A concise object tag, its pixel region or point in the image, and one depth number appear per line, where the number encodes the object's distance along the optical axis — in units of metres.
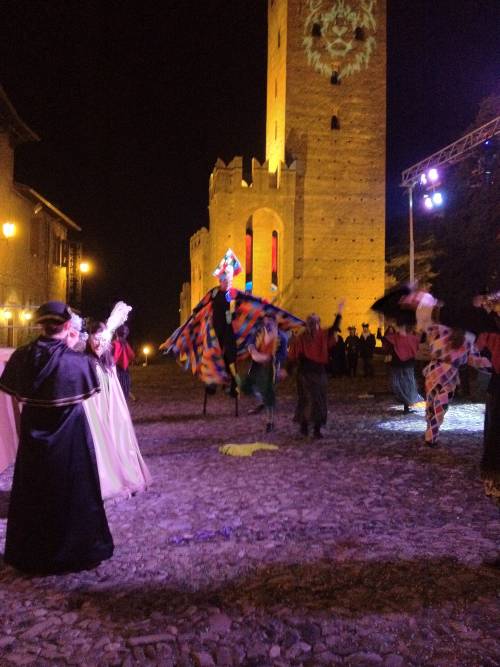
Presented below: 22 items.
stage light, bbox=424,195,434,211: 26.34
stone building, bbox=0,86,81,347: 23.06
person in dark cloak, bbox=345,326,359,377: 21.40
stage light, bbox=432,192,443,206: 25.61
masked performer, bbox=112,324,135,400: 10.67
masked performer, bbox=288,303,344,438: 9.04
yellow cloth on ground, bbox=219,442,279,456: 7.96
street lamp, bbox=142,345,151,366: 28.70
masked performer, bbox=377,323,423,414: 11.98
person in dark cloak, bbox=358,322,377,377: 21.09
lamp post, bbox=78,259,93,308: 36.08
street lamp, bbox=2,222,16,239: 18.33
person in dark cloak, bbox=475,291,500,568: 4.24
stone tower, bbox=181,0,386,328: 34.19
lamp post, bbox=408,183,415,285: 27.62
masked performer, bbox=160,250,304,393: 9.43
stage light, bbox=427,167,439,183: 25.78
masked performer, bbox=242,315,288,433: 9.73
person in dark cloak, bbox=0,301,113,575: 4.06
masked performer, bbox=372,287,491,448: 6.75
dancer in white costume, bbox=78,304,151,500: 5.71
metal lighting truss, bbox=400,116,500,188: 22.48
